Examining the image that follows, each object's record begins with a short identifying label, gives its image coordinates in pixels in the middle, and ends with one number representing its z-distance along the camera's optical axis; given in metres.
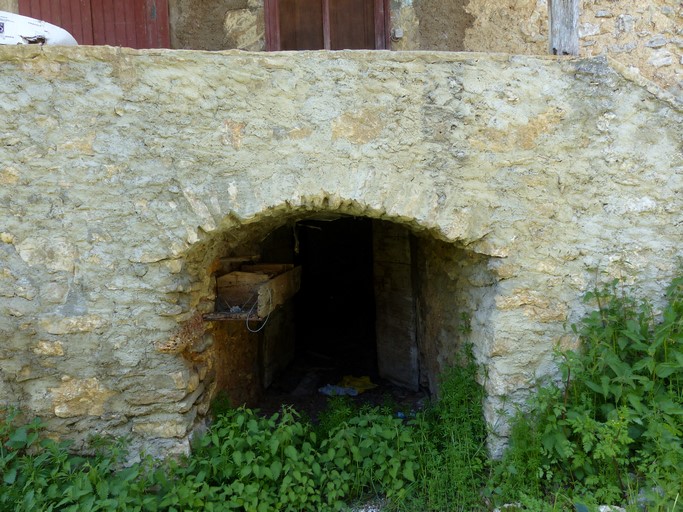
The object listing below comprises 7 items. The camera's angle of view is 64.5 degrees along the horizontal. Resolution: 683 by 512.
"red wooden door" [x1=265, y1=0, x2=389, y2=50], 4.71
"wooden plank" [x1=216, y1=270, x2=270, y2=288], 3.57
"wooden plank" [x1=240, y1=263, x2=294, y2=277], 3.91
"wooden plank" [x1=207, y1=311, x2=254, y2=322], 3.31
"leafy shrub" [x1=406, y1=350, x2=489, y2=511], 2.96
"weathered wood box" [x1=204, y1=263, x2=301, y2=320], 3.38
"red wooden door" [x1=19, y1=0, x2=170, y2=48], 4.36
